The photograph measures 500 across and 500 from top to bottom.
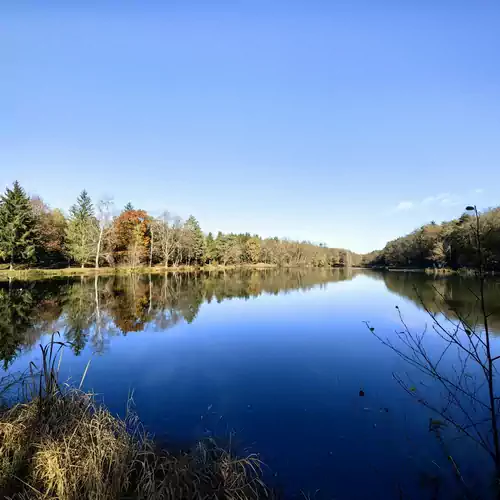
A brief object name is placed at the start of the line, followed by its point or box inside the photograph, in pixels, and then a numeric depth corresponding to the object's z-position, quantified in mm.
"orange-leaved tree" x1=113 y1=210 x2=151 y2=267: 51666
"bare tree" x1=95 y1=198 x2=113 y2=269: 44341
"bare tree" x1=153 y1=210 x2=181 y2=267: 57062
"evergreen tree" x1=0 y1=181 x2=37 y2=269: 34375
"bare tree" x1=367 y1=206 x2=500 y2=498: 2662
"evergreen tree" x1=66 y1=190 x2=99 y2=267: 43781
